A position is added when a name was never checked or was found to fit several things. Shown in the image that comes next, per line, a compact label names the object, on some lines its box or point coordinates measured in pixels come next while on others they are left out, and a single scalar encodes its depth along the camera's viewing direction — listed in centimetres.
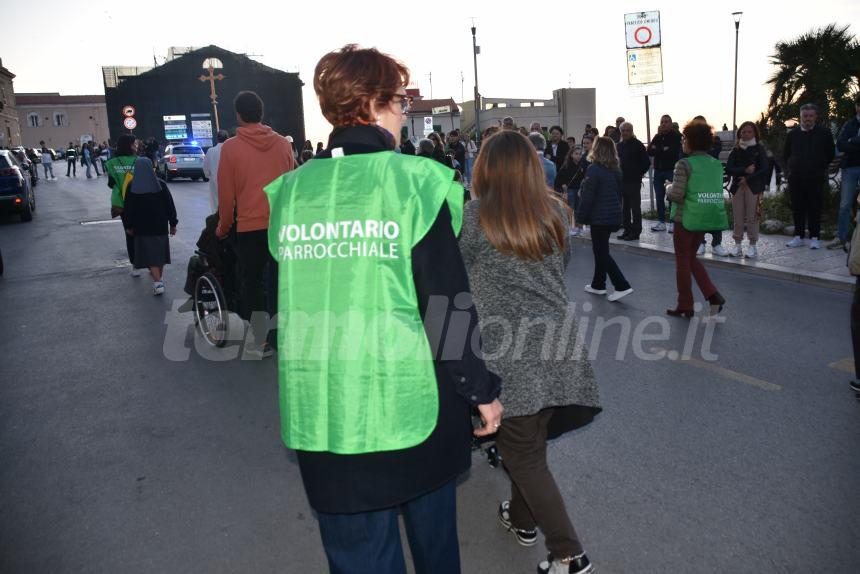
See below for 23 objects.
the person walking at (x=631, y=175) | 1172
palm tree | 1203
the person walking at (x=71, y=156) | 4098
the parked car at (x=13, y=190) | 1773
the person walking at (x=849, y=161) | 927
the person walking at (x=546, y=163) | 981
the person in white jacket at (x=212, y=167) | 670
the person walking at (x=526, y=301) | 267
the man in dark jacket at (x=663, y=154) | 1221
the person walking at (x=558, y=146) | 1428
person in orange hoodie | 552
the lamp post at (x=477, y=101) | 3003
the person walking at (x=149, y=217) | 842
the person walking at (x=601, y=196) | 708
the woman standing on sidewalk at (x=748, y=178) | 967
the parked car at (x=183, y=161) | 2942
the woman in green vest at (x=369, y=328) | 174
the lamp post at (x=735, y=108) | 3353
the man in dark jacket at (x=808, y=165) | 1000
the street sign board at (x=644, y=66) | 1318
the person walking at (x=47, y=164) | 3803
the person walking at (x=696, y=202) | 656
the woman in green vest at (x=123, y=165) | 871
